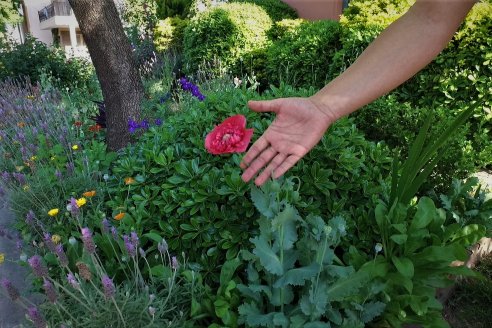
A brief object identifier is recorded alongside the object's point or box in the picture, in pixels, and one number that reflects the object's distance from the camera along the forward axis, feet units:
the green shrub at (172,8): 33.55
